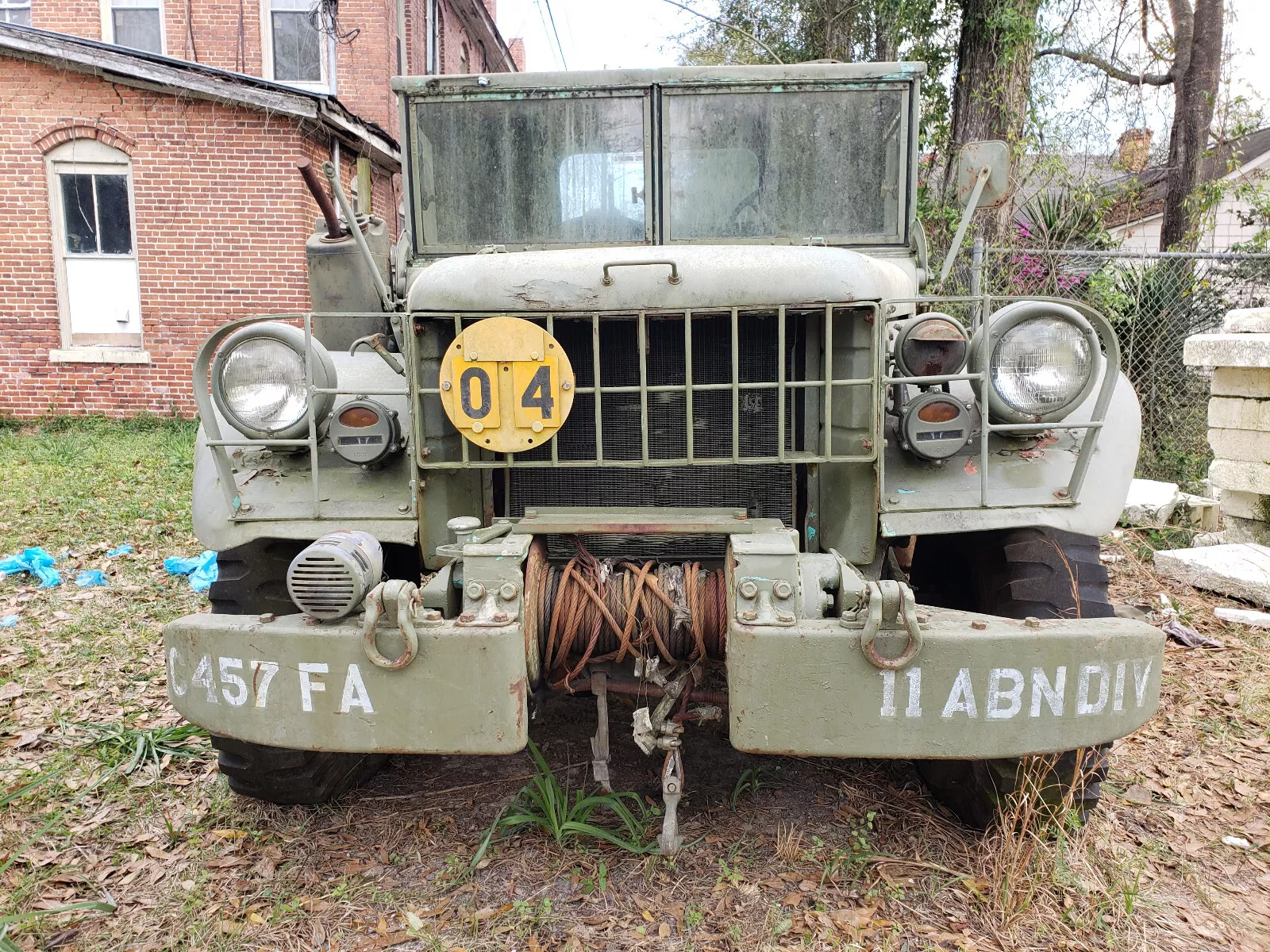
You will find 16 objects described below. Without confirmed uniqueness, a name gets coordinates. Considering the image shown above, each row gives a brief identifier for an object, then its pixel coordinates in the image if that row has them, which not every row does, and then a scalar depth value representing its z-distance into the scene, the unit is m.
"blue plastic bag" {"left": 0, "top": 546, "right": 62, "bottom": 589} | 5.36
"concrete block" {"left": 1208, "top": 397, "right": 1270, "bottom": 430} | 5.63
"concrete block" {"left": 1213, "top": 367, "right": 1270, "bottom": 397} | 5.60
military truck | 2.07
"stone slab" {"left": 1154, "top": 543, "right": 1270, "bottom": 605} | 5.05
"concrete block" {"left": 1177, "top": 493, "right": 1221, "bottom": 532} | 6.35
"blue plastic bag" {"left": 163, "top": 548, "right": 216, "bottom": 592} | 5.18
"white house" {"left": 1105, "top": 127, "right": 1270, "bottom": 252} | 11.66
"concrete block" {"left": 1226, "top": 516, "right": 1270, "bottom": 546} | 5.80
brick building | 10.34
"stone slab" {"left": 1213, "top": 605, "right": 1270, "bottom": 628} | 4.76
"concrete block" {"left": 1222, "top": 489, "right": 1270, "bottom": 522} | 5.78
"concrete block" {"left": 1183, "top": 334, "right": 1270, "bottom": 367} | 5.49
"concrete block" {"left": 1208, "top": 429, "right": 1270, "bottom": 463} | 5.67
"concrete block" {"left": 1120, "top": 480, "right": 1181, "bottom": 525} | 6.21
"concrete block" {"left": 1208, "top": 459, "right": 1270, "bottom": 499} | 5.69
